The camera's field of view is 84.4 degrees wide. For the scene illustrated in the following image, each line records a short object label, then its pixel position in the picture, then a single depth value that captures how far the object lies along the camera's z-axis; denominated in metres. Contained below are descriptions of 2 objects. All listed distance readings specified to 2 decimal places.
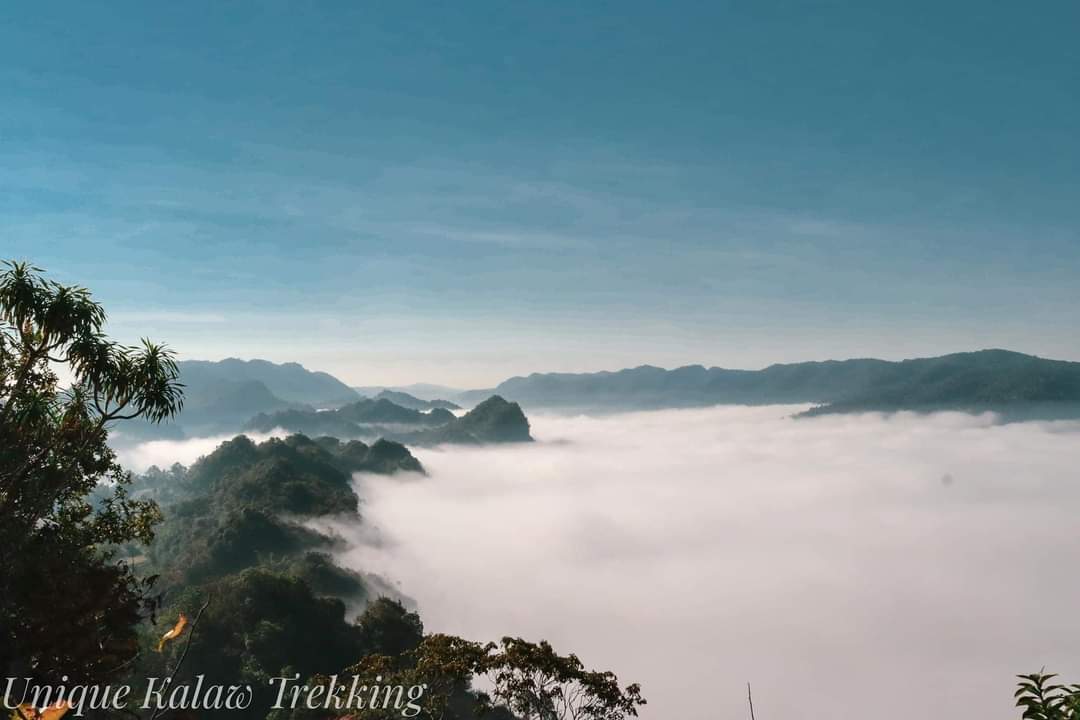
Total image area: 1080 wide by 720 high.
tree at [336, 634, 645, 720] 15.53
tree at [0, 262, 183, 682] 13.77
